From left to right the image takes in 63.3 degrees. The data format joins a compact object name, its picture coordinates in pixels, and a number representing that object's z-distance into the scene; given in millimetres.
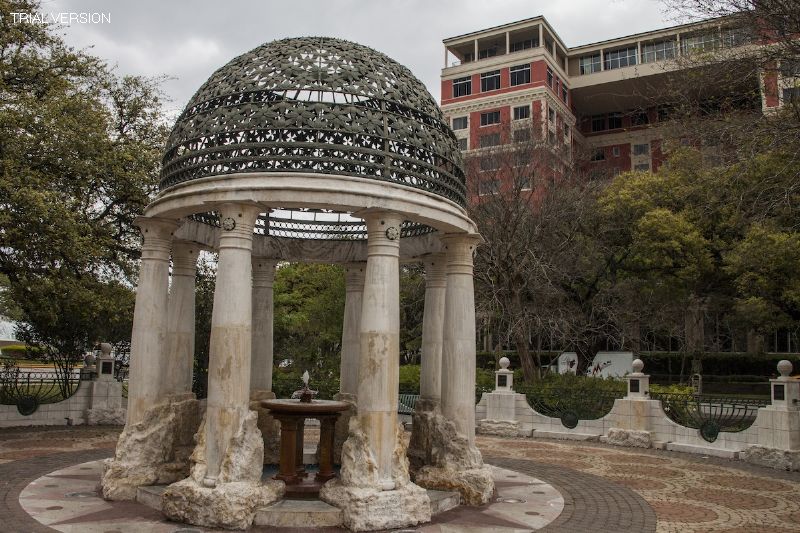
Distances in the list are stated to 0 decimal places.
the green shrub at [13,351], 55359
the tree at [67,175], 18047
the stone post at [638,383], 20656
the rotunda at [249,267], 10125
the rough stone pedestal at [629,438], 20266
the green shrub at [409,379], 31364
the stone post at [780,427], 16844
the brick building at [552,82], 60469
